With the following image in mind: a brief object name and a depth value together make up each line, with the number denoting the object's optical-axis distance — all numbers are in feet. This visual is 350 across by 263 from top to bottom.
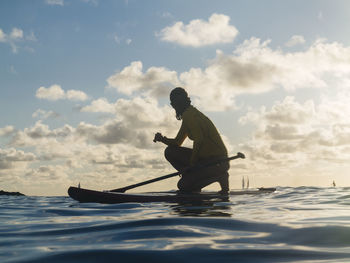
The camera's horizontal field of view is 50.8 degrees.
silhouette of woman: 27.66
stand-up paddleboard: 25.90
